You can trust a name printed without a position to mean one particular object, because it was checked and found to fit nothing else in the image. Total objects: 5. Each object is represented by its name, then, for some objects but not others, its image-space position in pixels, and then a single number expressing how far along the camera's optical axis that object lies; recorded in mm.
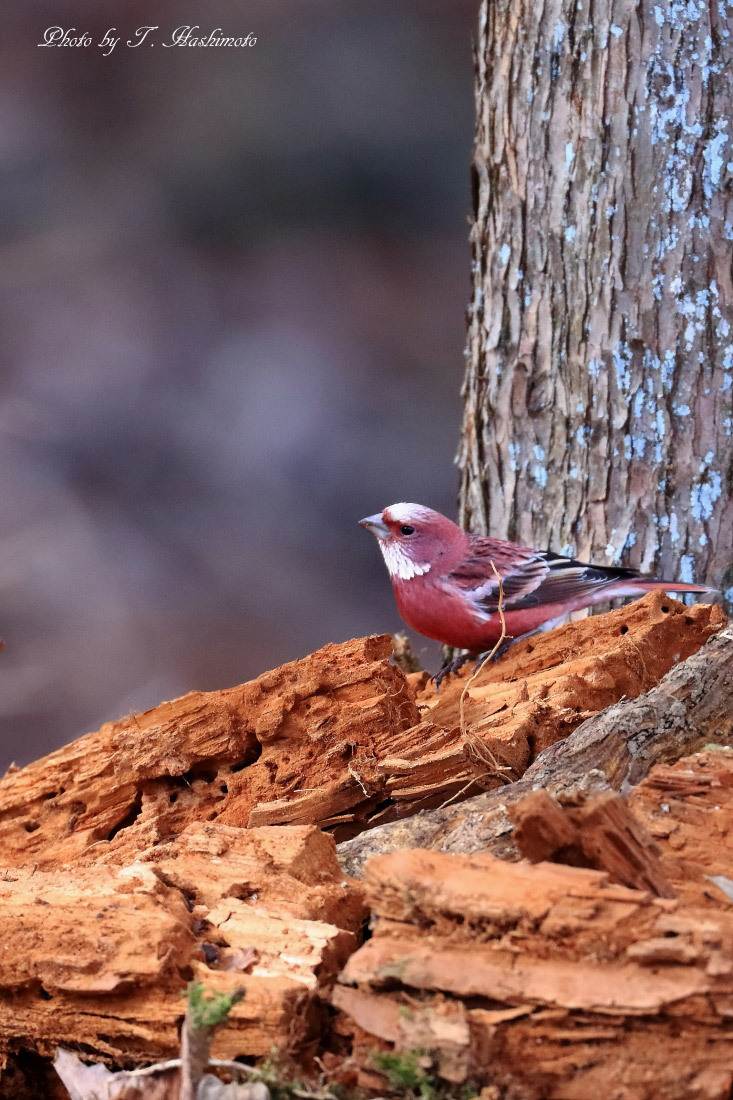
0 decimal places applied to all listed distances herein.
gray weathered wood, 7615
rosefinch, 7758
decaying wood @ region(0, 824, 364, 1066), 7276
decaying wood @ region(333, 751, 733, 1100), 6150
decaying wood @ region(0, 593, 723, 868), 7653
